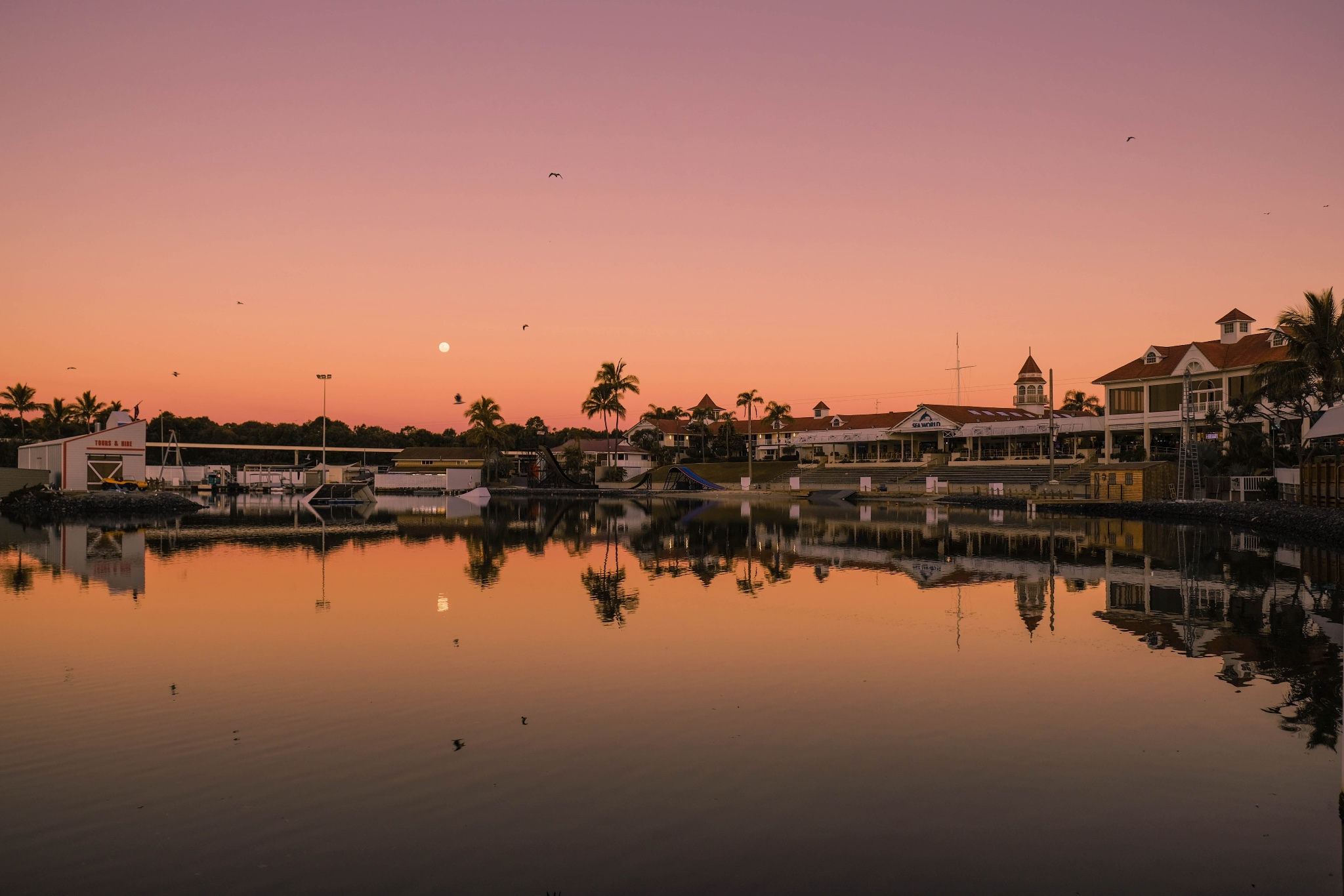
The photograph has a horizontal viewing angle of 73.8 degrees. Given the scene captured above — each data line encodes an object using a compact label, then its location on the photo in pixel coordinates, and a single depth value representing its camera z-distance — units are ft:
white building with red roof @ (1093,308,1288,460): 198.29
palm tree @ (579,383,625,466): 334.24
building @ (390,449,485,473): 390.01
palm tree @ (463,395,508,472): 340.39
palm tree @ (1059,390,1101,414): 428.56
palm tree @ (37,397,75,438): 360.07
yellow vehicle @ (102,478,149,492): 213.05
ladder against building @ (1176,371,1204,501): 159.22
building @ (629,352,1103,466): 245.24
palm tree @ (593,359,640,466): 334.85
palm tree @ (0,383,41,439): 363.56
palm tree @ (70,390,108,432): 366.84
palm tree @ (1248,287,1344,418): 141.69
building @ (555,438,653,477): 400.47
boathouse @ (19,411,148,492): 210.59
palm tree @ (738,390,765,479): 374.10
